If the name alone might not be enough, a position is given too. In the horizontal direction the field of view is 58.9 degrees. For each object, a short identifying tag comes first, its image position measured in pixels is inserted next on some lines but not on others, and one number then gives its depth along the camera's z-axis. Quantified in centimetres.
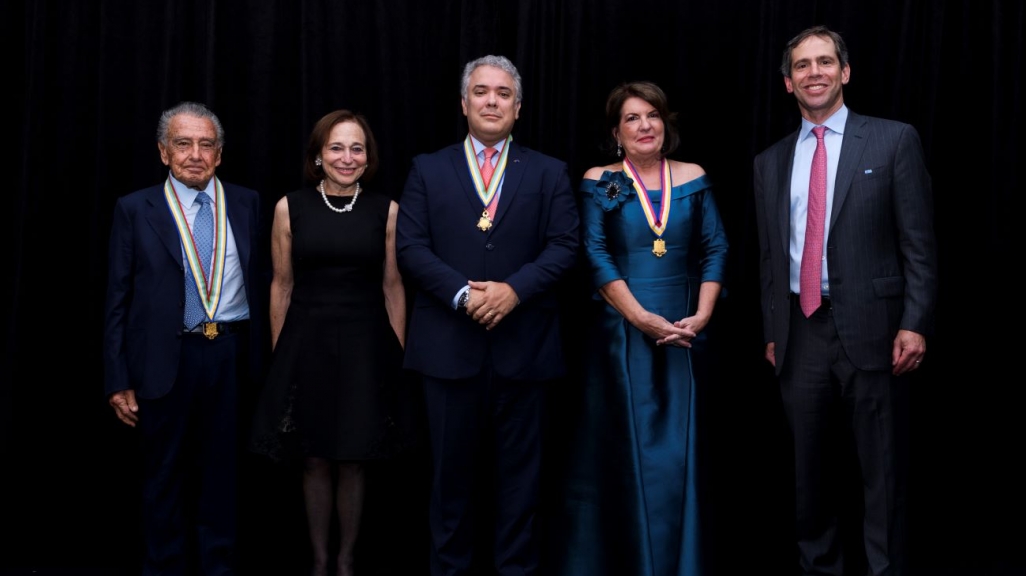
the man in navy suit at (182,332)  298
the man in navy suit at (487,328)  294
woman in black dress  301
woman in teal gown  296
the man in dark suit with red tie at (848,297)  284
